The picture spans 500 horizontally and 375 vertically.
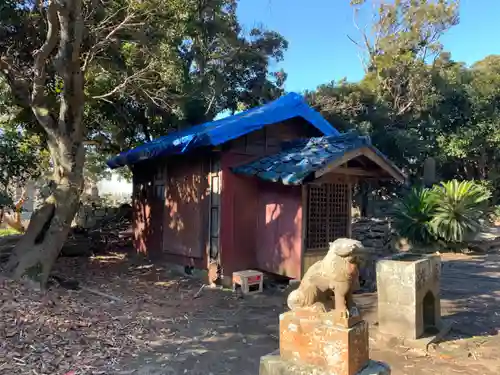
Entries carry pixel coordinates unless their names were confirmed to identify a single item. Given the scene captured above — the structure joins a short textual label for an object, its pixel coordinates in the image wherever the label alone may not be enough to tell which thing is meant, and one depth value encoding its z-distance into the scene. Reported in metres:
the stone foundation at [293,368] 3.01
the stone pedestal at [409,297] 5.64
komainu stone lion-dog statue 3.11
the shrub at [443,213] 13.83
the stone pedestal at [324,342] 2.93
